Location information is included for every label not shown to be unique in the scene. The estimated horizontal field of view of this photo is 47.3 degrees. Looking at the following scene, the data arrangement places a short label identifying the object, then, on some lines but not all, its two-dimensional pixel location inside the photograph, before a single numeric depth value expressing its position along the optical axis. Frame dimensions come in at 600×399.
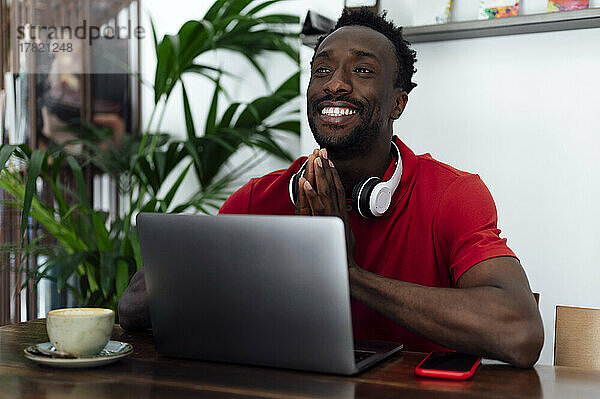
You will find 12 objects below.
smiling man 1.15
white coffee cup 1.06
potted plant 2.46
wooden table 0.94
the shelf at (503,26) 1.93
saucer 1.06
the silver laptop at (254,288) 0.98
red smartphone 1.02
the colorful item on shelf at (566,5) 1.95
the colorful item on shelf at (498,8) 2.04
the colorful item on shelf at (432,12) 2.16
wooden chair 1.39
